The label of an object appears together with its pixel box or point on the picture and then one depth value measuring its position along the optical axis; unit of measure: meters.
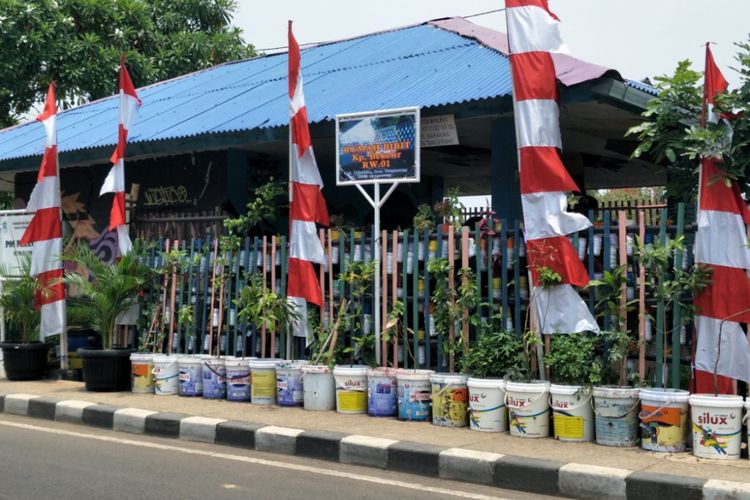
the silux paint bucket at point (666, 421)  6.82
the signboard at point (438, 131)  9.62
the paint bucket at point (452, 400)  7.98
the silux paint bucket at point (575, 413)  7.30
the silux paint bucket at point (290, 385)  9.10
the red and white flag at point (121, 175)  10.78
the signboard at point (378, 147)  8.77
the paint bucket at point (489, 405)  7.74
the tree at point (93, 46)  21.50
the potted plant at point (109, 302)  10.29
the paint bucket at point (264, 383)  9.27
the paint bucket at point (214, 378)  9.65
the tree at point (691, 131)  7.04
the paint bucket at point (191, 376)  9.84
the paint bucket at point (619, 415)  7.09
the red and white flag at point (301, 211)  9.29
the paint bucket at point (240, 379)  9.46
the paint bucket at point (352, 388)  8.69
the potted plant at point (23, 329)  11.38
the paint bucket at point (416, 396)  8.27
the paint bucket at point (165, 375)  9.99
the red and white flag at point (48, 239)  11.27
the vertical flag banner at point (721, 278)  7.02
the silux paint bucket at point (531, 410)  7.48
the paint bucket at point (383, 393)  8.49
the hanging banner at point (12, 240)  12.33
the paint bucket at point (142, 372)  10.14
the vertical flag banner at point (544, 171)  7.57
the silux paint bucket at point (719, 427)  6.59
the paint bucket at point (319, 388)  8.89
